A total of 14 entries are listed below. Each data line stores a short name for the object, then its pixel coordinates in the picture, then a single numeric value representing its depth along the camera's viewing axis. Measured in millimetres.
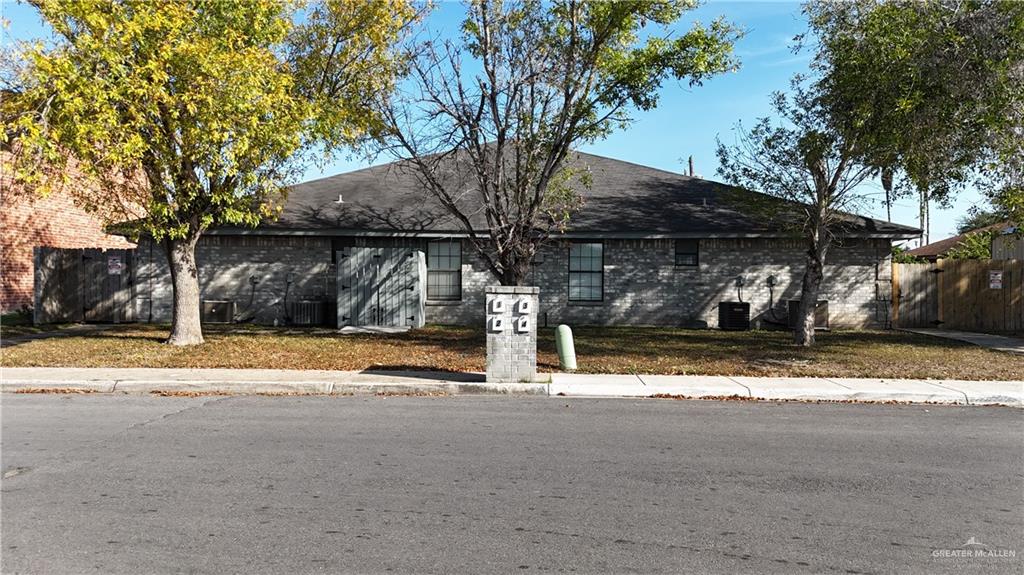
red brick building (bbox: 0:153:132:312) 21234
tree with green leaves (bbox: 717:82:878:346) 14852
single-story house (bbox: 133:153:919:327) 20391
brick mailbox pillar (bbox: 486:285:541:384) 10500
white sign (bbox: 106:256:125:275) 20672
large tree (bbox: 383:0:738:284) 13914
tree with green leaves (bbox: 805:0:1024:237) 12453
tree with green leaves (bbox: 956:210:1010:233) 16020
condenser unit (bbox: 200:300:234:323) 20422
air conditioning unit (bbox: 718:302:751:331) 19859
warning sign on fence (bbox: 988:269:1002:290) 20022
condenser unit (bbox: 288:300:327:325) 20219
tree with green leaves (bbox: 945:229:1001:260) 34812
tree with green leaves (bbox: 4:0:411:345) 11305
